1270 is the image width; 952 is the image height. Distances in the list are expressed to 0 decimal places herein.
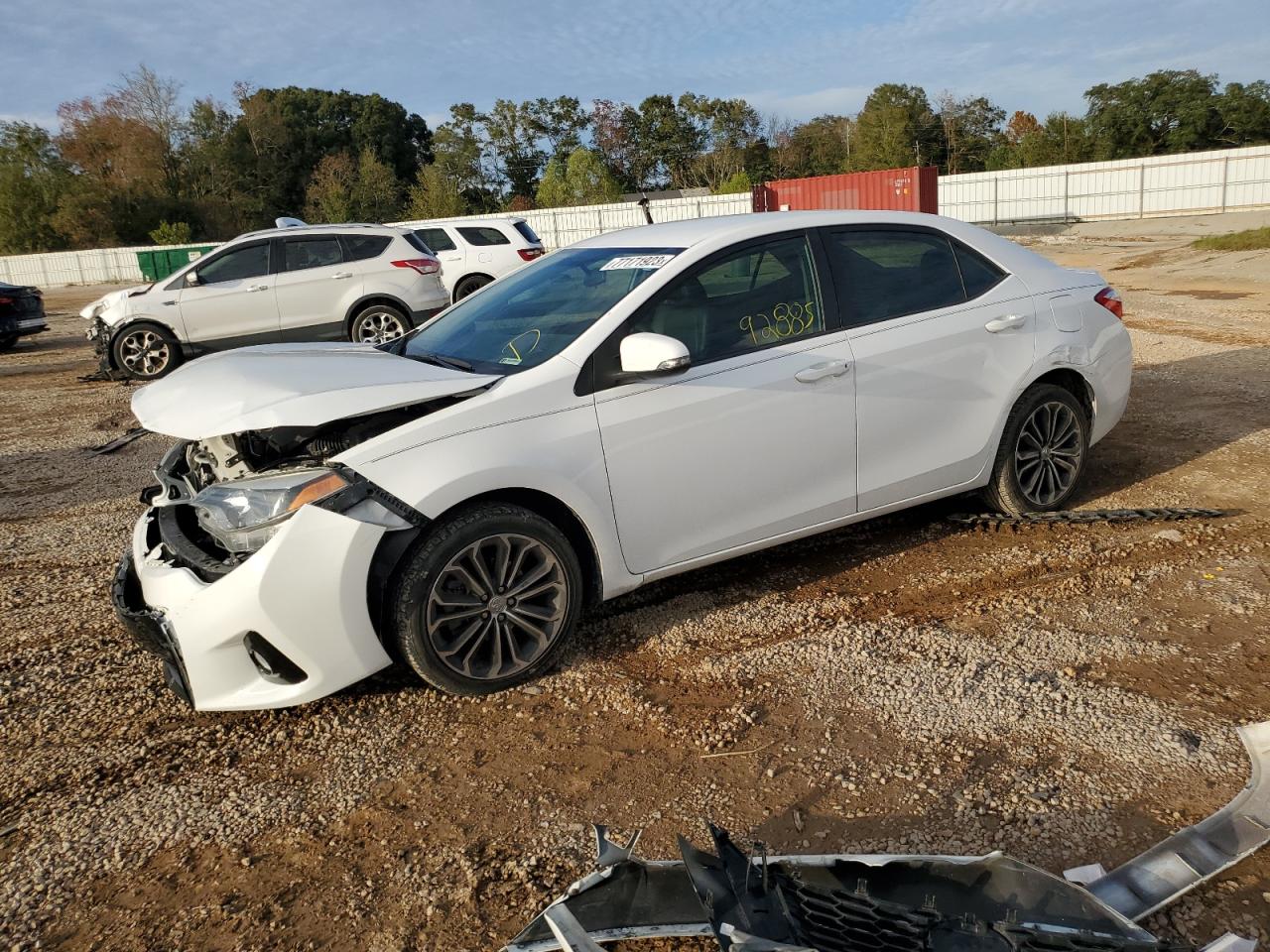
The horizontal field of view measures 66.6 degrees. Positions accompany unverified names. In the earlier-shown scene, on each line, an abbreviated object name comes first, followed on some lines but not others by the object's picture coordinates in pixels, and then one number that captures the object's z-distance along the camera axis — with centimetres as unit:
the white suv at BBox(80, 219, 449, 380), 1204
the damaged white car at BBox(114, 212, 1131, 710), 327
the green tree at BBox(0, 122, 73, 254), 4897
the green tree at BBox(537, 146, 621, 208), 5172
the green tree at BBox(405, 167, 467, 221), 4856
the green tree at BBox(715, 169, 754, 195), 4122
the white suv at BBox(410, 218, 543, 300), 1541
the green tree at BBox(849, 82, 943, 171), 5781
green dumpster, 3653
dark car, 1650
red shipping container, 2852
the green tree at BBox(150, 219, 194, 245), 4869
